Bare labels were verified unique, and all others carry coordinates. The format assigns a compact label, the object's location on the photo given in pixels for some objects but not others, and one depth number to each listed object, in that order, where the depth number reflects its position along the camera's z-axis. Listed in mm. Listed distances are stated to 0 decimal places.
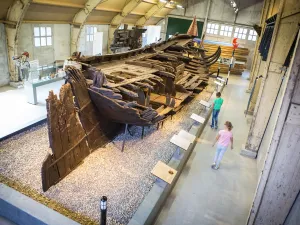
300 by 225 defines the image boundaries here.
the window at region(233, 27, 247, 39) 21844
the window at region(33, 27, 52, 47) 12219
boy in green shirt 8047
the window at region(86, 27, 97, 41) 16322
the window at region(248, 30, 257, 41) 21547
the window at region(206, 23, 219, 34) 22605
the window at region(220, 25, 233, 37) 22281
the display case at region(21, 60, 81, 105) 8344
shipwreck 4540
